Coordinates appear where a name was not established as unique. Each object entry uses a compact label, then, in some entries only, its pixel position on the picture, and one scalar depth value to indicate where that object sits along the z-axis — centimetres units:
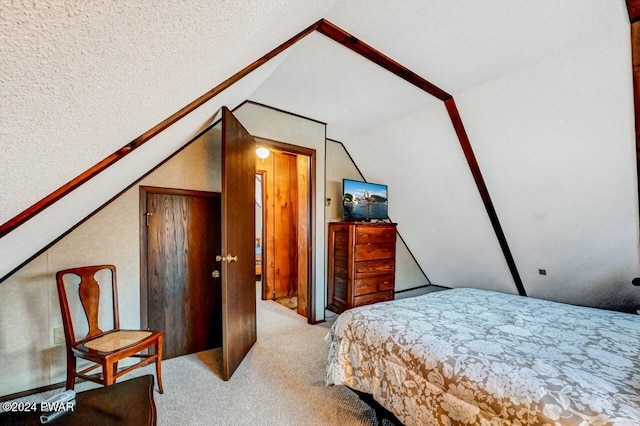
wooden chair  175
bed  101
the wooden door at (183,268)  251
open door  217
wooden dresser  336
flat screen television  360
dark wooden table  92
